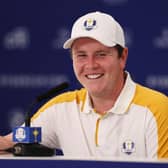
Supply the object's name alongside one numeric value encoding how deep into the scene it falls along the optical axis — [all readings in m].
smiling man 6.54
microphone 6.17
